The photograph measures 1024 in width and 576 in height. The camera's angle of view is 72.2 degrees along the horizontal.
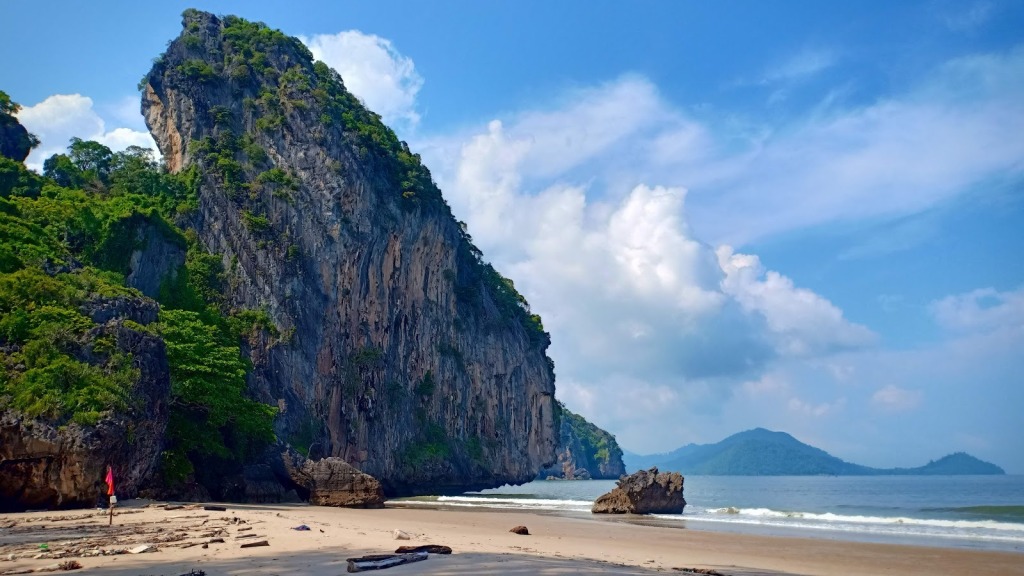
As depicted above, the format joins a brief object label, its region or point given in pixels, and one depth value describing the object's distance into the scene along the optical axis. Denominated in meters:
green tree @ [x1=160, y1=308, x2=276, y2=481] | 28.30
